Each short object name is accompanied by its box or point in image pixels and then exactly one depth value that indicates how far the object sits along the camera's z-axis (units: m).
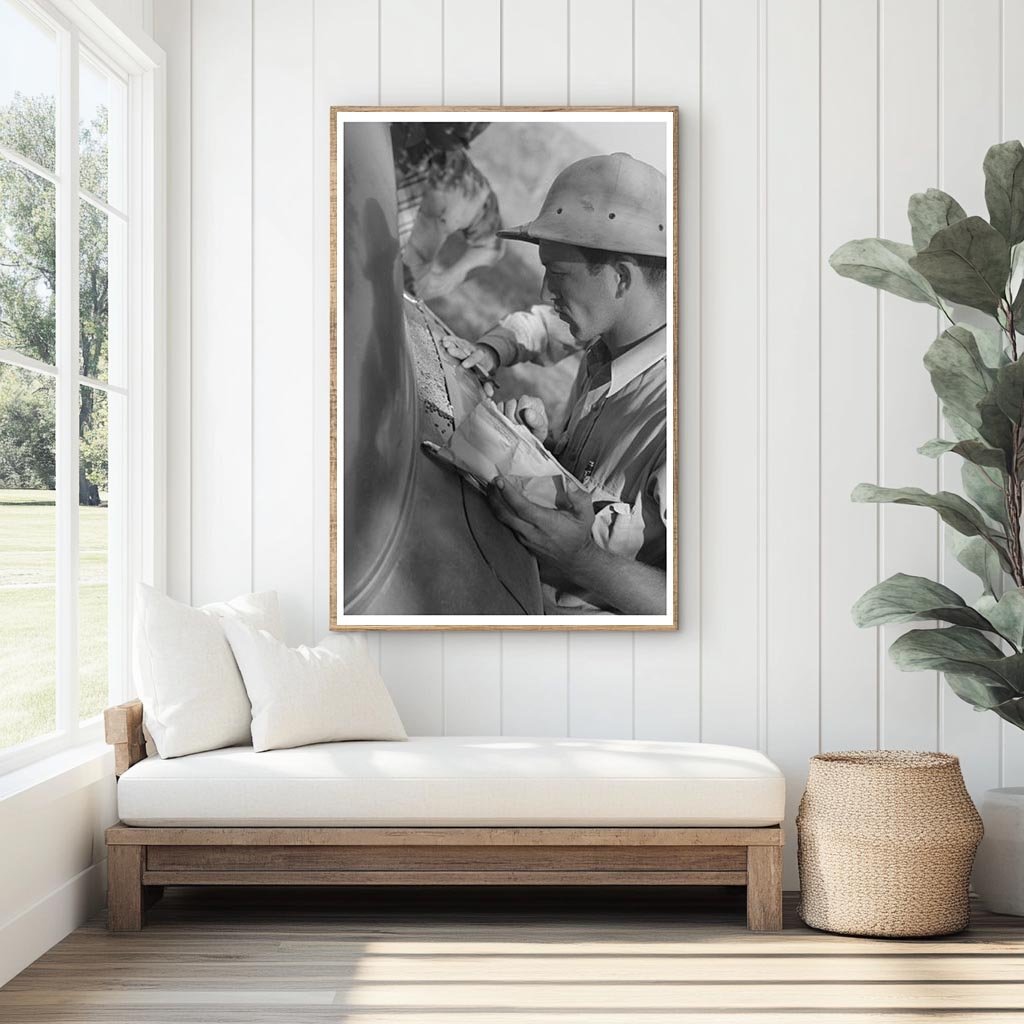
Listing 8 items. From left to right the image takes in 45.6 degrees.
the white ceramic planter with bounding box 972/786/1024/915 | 3.28
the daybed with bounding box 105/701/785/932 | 3.08
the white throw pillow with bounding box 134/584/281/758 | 3.20
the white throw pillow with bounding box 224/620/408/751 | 3.23
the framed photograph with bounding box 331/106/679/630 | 3.66
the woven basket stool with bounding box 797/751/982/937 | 3.06
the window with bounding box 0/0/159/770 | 2.98
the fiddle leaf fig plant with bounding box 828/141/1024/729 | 3.13
